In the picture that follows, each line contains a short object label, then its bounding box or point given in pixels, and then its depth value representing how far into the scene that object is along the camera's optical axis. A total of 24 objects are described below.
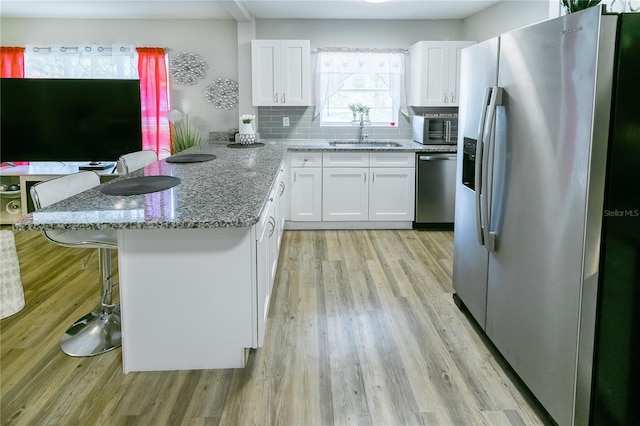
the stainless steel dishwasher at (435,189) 5.37
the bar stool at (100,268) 2.53
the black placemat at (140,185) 2.65
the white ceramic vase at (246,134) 5.02
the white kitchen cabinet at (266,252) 2.51
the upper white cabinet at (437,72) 5.48
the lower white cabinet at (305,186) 5.41
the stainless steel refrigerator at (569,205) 1.75
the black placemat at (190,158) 3.84
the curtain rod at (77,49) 5.83
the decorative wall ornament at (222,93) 5.93
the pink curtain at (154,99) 5.84
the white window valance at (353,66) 5.90
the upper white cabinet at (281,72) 5.45
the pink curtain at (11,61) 5.80
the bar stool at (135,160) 3.57
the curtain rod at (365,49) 5.85
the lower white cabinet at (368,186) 5.42
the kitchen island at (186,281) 2.34
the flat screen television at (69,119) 5.27
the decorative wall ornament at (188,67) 5.88
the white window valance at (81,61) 5.84
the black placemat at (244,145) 4.92
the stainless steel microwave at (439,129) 5.47
